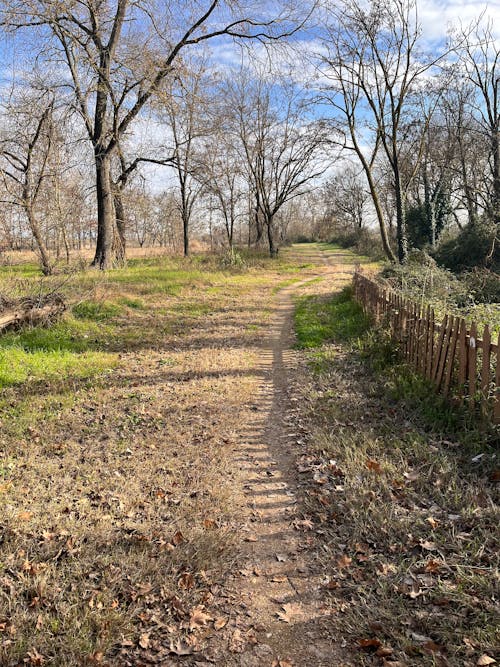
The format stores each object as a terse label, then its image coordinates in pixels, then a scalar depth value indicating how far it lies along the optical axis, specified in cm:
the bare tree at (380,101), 1836
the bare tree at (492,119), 2234
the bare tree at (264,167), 3581
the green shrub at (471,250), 1894
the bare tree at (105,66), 1523
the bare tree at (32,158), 1753
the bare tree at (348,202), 6494
